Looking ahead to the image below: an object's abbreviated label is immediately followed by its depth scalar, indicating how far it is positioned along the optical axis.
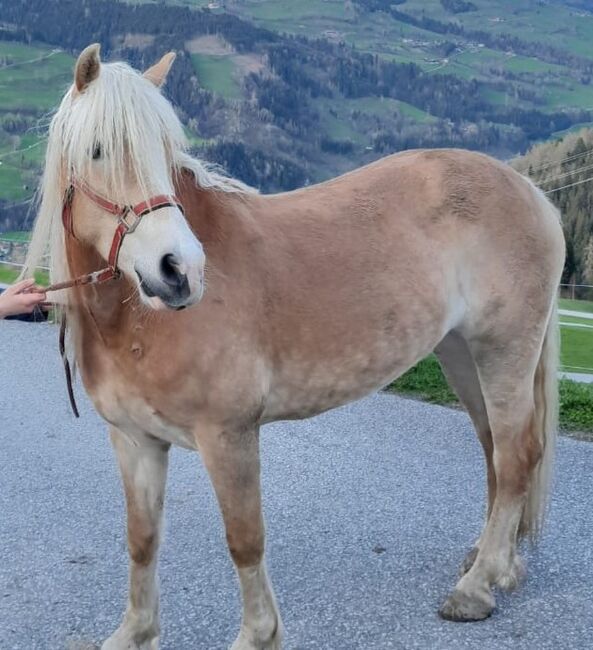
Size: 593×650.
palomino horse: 2.28
